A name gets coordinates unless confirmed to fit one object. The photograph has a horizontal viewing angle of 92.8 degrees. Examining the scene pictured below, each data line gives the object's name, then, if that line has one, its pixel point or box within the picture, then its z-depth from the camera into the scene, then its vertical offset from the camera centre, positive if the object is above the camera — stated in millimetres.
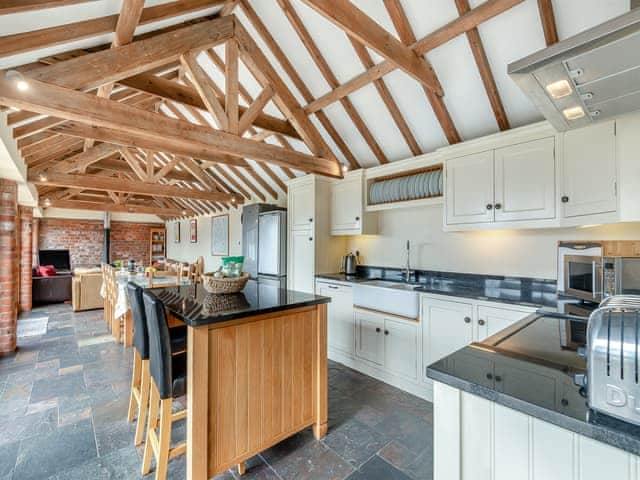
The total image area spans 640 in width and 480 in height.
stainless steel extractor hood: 828 +547
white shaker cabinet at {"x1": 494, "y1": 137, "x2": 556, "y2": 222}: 2260 +470
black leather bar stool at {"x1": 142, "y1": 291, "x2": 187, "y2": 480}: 1602 -757
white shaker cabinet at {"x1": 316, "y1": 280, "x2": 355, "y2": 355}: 3380 -878
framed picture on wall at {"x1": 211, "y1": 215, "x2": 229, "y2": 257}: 7508 +143
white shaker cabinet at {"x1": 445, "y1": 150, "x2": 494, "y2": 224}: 2580 +463
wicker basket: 2191 -312
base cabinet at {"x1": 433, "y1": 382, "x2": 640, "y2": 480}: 722 -548
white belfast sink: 2813 -558
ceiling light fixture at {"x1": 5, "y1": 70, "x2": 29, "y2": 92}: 1951 +1042
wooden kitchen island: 1608 -792
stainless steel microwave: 1851 -231
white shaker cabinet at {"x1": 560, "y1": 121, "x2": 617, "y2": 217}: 1925 +472
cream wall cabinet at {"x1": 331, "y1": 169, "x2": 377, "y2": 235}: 3682 +410
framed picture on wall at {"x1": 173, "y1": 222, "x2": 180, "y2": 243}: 10250 +294
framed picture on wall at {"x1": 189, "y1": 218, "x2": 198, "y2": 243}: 9078 +323
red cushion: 7053 -738
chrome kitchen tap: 3436 -323
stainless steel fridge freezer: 4371 -45
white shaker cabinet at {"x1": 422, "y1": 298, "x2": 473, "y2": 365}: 2465 -717
